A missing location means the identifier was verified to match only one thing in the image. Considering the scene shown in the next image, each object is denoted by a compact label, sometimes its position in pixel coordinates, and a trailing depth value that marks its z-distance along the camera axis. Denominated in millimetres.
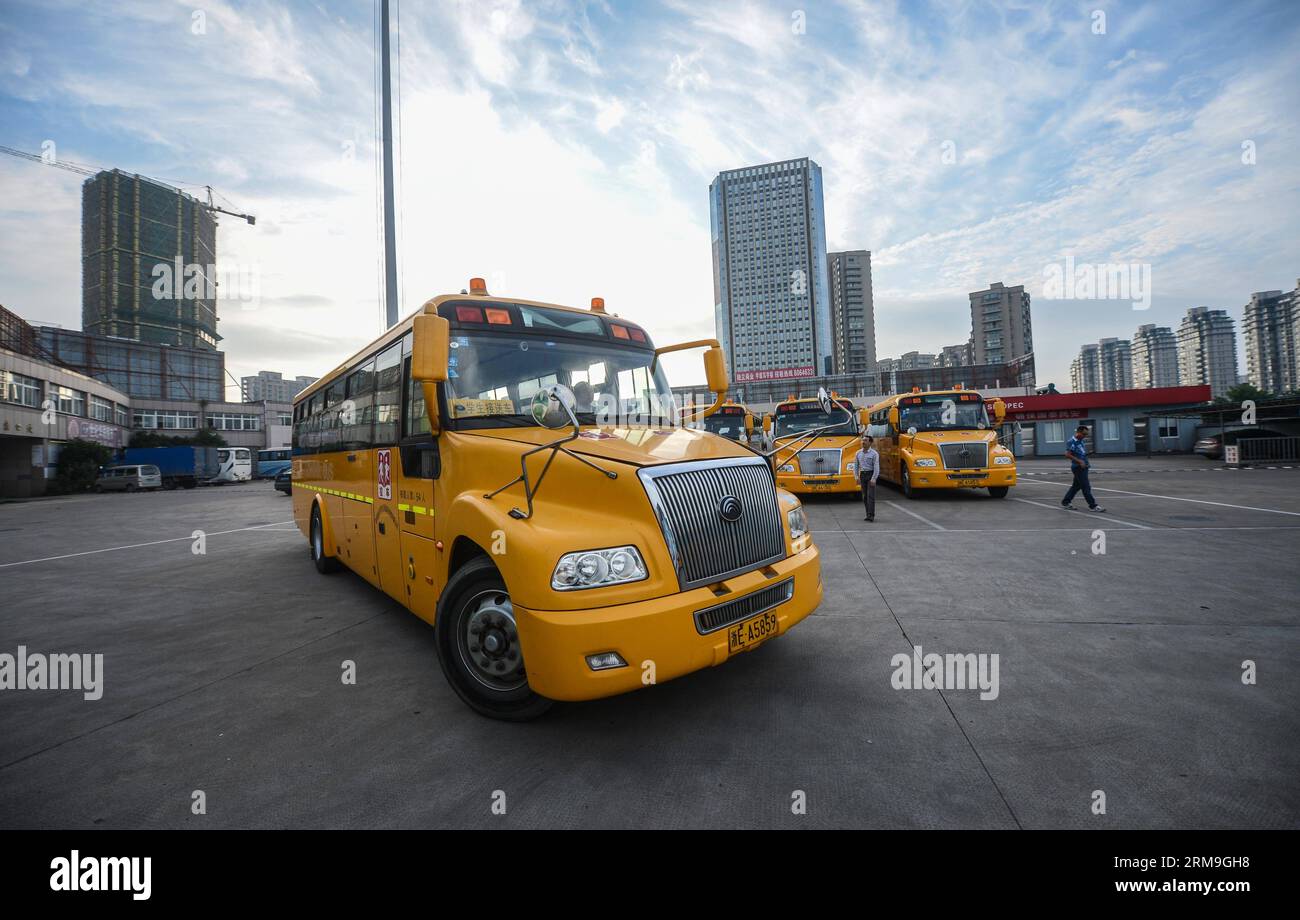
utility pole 15398
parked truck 42062
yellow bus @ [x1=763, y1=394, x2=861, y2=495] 13852
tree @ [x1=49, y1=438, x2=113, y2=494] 38812
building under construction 85312
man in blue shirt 11023
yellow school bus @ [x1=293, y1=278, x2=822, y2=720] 2811
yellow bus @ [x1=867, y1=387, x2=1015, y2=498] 12789
